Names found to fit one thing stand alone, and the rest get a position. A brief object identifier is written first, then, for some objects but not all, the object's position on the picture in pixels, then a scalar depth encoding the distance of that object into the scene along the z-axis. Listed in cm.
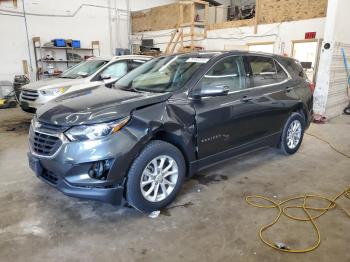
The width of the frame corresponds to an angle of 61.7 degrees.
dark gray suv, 234
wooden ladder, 1027
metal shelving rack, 1066
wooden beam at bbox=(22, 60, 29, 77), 1065
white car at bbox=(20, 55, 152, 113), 565
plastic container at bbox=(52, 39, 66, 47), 1057
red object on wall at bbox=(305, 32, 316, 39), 786
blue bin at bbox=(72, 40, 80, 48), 1108
